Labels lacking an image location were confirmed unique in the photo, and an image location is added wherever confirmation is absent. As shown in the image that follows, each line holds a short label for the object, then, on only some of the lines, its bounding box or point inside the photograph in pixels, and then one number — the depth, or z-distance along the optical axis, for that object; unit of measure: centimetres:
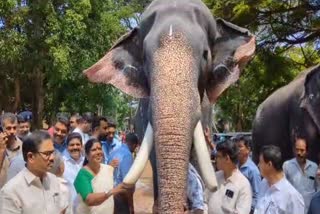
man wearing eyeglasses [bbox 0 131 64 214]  270
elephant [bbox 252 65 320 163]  453
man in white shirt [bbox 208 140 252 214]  340
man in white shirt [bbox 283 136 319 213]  394
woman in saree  362
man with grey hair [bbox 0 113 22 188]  380
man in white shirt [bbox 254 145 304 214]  308
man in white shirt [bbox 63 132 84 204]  400
